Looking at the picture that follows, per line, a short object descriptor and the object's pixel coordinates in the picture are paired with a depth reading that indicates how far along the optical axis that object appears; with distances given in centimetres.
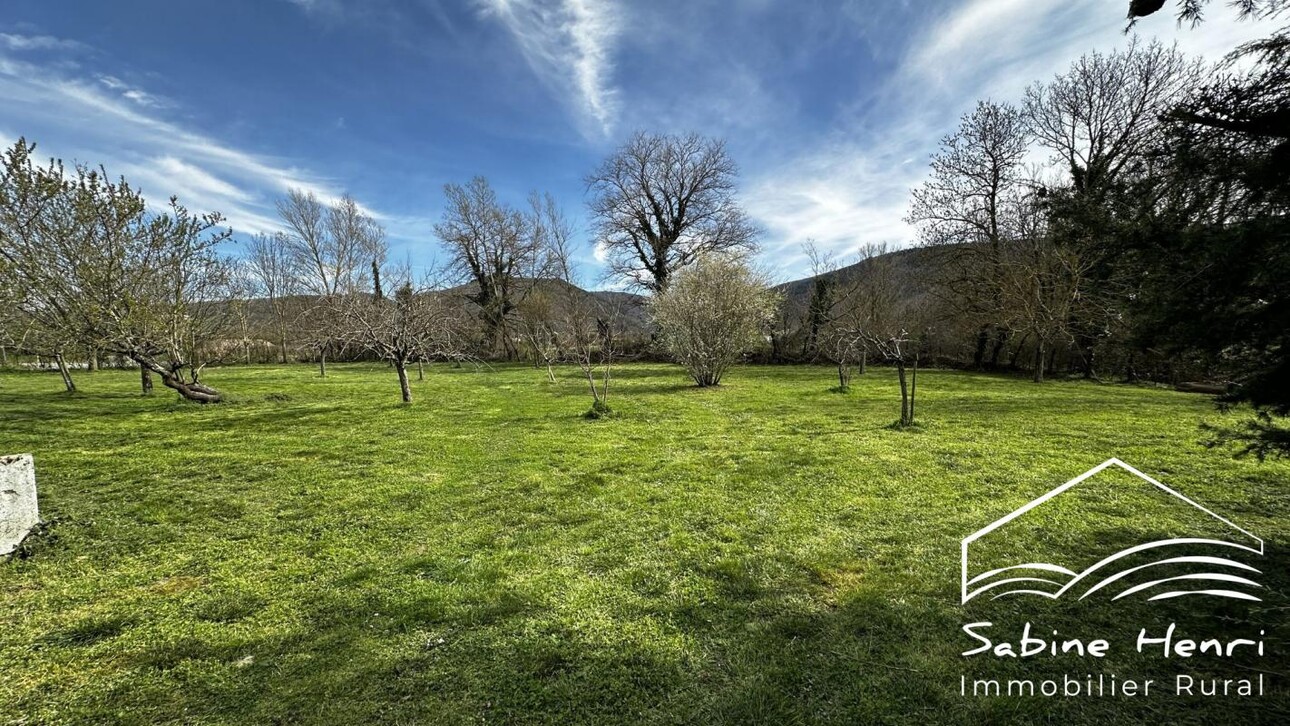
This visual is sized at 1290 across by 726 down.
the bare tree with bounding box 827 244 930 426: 1798
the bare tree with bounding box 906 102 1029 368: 1694
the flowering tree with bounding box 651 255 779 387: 1312
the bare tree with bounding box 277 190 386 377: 2405
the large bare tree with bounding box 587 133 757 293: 2562
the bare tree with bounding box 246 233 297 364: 2702
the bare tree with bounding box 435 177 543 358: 2705
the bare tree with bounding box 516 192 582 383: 2116
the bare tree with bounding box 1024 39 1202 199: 1413
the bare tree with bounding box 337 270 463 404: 1014
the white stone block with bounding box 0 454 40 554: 339
